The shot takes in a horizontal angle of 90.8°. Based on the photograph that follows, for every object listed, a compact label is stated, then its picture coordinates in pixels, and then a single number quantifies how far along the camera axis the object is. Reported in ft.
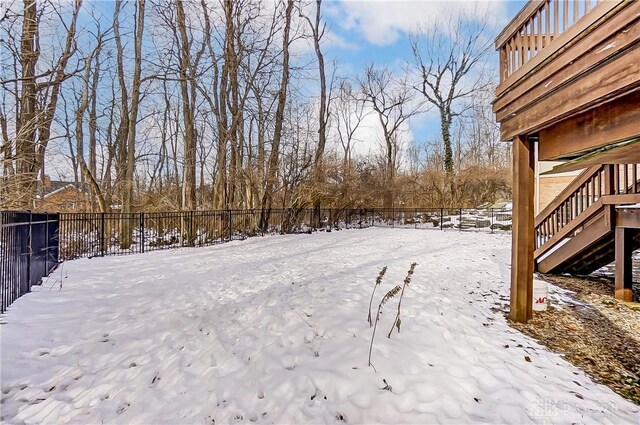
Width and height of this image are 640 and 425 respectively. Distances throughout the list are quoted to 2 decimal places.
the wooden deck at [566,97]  7.82
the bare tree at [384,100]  88.94
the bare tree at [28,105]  19.51
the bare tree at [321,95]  51.70
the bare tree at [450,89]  80.38
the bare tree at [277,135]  45.44
